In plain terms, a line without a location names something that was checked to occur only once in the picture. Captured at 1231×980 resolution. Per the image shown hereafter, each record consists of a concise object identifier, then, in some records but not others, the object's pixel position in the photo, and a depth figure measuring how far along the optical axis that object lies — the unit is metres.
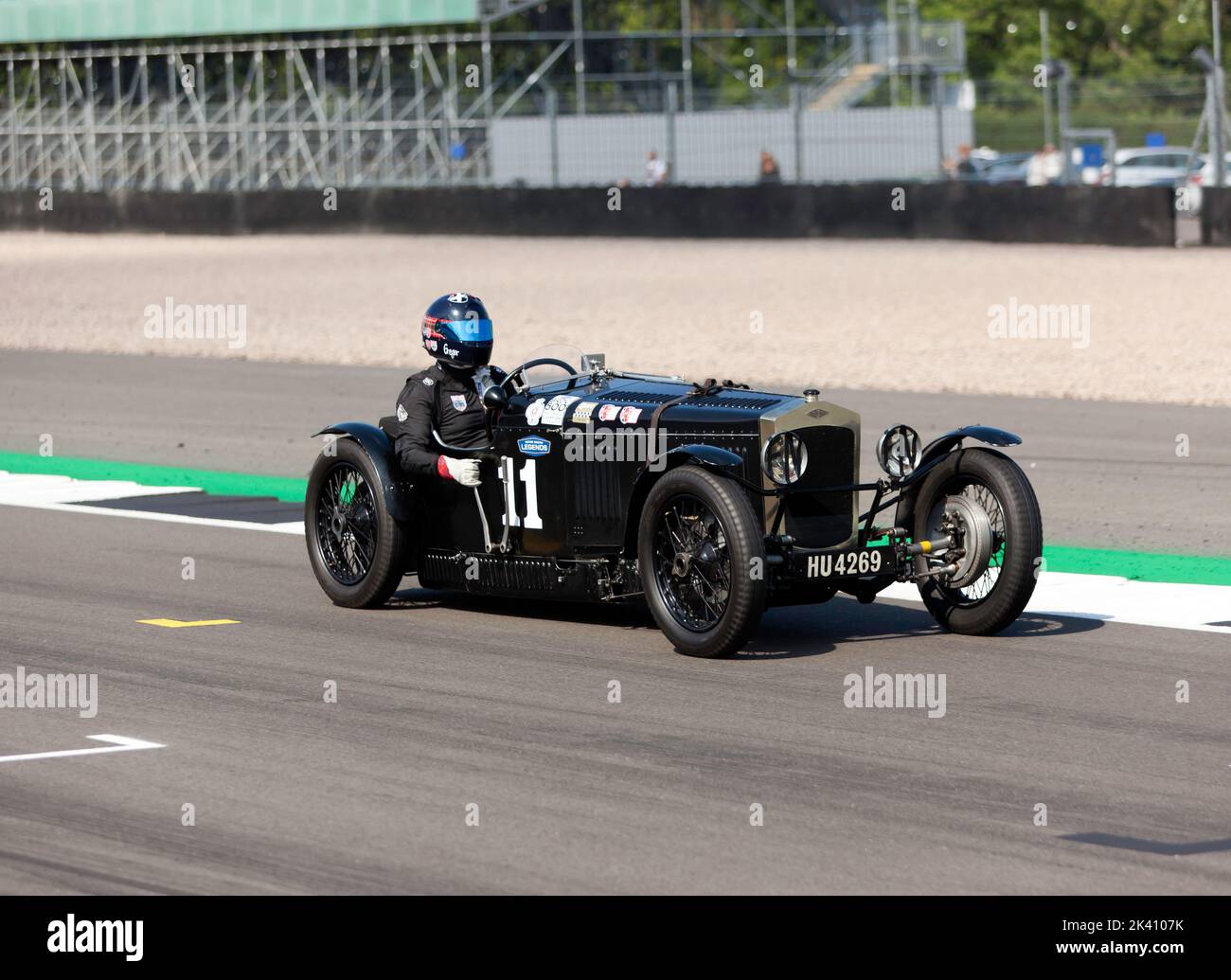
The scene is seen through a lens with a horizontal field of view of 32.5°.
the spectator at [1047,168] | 38.09
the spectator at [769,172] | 39.88
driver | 9.79
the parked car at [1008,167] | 45.09
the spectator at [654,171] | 40.53
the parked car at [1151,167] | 38.06
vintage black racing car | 8.59
